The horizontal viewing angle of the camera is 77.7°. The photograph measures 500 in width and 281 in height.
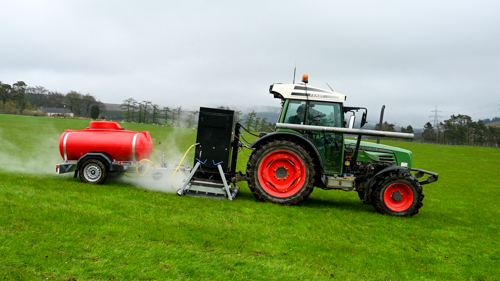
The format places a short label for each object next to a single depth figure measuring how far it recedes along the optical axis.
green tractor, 7.39
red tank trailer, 7.97
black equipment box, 7.92
